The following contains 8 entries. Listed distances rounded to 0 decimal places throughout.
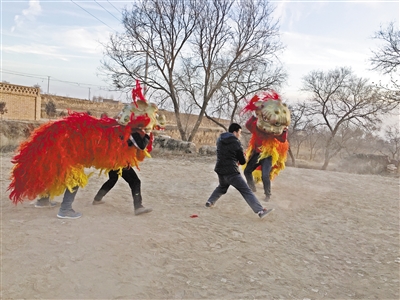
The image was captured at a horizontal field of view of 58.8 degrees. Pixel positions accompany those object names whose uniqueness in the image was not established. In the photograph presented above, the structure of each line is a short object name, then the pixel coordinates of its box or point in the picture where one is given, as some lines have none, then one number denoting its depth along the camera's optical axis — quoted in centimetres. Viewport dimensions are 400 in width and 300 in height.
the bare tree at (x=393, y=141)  2750
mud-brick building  2122
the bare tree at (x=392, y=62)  1817
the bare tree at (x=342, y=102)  2456
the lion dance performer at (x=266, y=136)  646
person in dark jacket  541
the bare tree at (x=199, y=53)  1772
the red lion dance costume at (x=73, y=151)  465
